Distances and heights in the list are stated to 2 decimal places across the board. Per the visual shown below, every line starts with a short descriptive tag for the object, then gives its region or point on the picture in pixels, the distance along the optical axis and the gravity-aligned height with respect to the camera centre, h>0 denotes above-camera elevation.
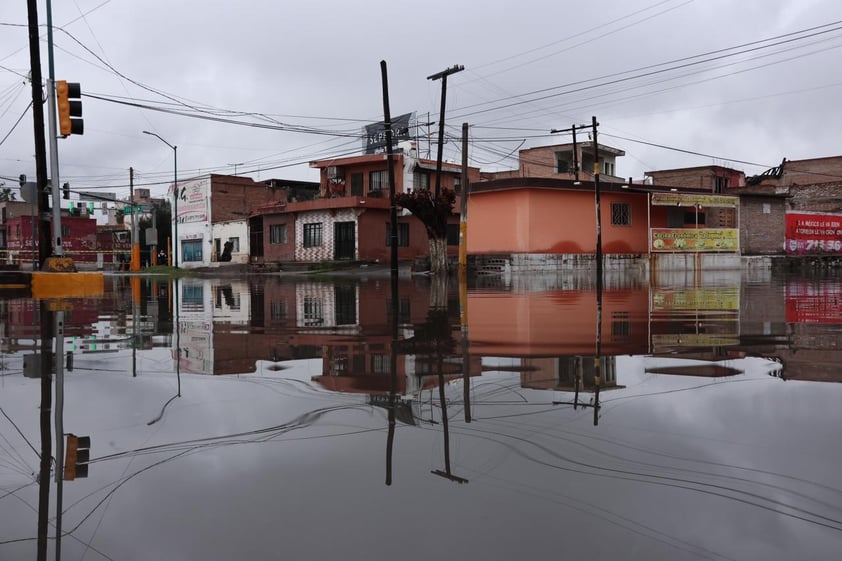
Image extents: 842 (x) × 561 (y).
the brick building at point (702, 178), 53.41 +8.02
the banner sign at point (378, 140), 44.50 +10.03
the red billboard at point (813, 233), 34.59 +2.08
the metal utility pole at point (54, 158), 15.19 +2.92
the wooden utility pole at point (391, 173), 26.28 +4.33
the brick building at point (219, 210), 49.75 +5.71
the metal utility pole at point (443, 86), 27.16 +8.10
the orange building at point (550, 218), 31.00 +2.85
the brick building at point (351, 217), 40.44 +4.03
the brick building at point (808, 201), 34.84 +4.58
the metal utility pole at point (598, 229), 26.32 +1.97
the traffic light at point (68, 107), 13.81 +3.76
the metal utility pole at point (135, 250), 46.65 +2.29
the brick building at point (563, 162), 50.94 +9.33
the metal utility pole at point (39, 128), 16.56 +4.06
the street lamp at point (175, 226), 52.72 +4.60
